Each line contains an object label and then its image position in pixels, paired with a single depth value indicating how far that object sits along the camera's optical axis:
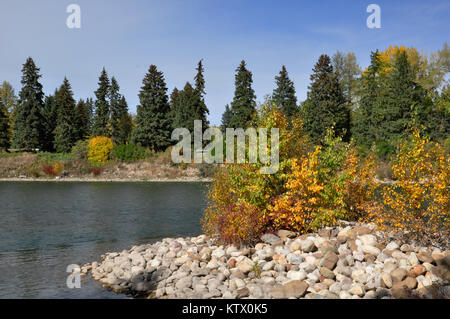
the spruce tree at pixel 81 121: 54.23
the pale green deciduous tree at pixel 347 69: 53.44
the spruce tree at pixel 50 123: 54.11
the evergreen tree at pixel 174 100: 58.61
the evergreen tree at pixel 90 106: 84.88
